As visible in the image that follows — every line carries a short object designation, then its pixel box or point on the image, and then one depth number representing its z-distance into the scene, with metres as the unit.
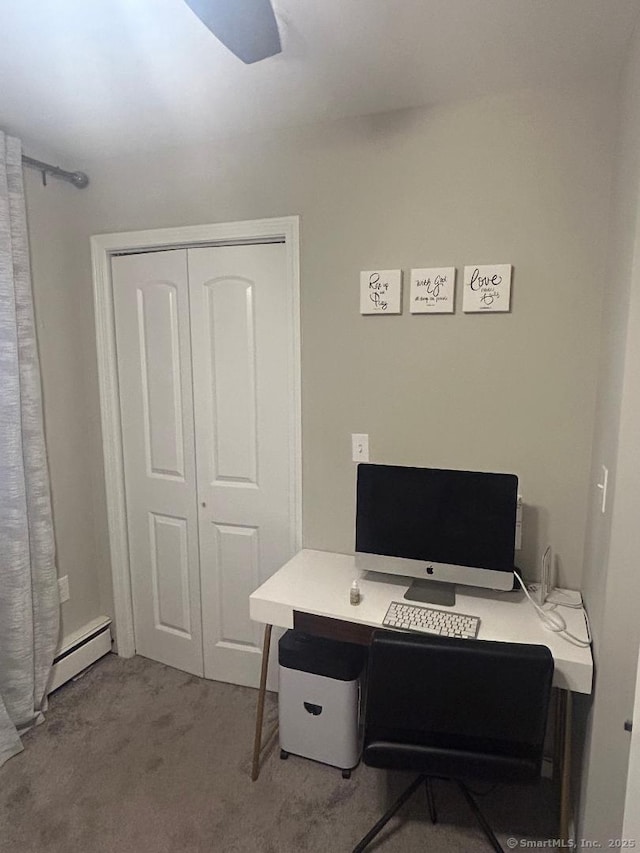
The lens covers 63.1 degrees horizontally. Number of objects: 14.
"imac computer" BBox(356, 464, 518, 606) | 1.77
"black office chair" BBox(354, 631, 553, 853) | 1.37
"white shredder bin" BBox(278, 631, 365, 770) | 1.95
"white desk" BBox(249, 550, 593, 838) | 1.53
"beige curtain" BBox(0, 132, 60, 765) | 2.09
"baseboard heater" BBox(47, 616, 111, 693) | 2.46
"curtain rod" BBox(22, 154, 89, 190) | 2.21
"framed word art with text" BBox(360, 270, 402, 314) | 1.99
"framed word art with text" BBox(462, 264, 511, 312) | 1.84
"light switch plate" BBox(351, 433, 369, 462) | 2.13
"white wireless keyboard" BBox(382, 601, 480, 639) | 1.63
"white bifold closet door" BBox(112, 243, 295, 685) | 2.27
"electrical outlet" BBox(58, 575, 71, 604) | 2.52
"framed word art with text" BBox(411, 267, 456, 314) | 1.91
